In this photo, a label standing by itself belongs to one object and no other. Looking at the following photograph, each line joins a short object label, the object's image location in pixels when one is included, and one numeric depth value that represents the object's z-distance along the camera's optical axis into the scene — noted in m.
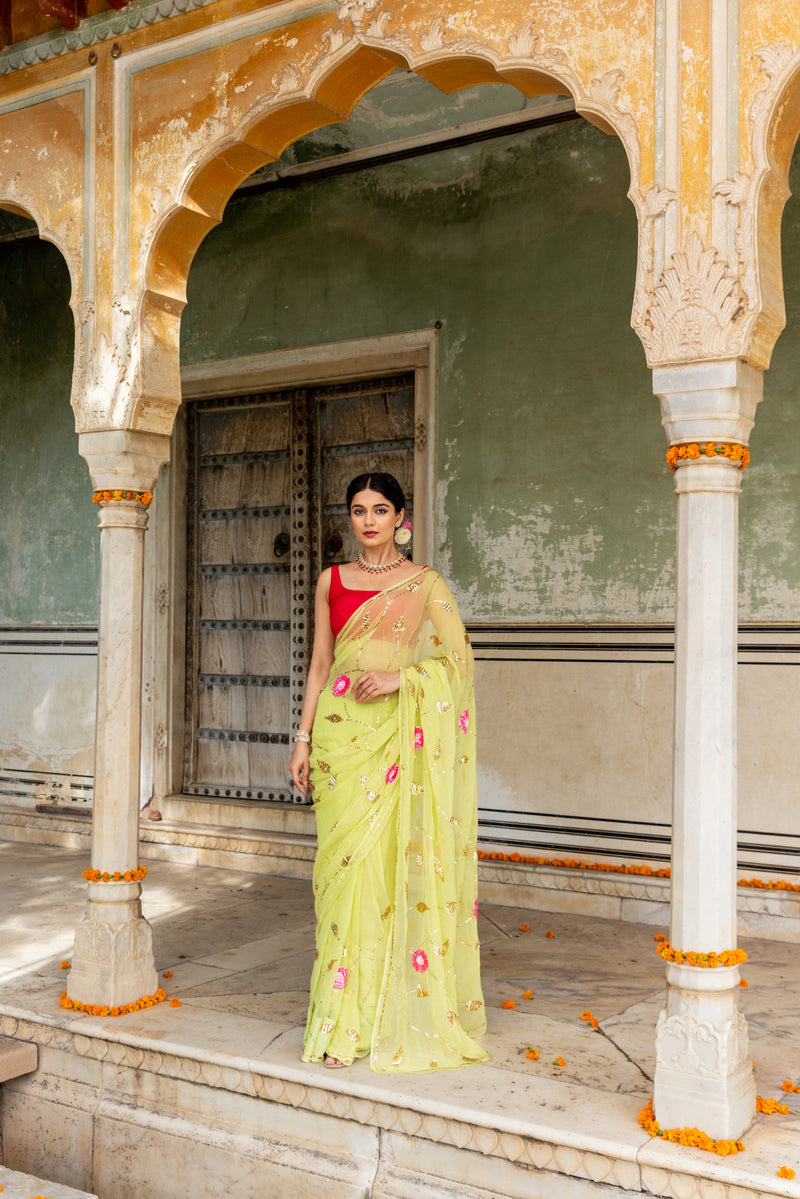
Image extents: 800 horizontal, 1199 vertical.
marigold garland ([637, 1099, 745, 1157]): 2.80
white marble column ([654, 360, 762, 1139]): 2.97
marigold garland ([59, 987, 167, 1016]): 3.90
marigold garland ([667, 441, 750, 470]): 3.07
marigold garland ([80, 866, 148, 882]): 4.10
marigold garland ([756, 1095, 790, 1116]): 3.03
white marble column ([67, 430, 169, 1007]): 4.09
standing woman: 3.38
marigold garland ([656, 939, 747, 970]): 2.97
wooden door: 6.54
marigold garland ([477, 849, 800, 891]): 4.88
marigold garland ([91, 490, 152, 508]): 4.21
